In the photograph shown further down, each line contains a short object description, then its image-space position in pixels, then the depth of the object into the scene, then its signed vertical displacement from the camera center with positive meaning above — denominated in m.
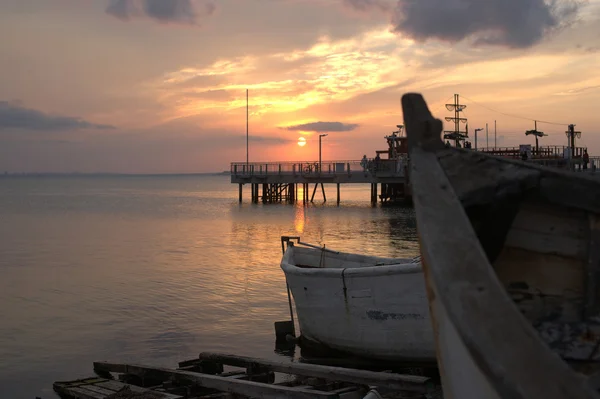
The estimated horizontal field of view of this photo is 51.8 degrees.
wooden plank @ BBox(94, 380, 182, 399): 7.52 -2.76
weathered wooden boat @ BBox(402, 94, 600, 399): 2.83 -0.49
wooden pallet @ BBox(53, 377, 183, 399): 7.61 -2.82
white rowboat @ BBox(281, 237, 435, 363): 9.14 -2.03
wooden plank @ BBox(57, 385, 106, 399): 8.04 -2.88
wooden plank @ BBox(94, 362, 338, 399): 7.08 -2.59
